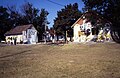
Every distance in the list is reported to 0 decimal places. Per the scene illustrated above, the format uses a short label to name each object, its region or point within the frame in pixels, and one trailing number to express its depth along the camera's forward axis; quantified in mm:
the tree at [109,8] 14906
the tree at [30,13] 33245
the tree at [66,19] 27028
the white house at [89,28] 17377
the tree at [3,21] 32894
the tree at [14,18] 34663
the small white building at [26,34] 26352
